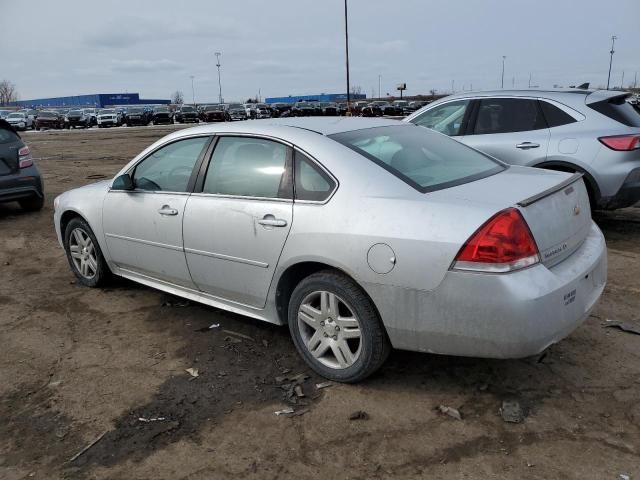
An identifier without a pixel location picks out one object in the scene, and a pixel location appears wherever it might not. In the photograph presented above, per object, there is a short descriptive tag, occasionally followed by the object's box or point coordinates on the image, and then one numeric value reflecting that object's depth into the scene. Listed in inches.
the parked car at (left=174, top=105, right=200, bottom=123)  1874.1
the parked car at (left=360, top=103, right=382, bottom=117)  1761.8
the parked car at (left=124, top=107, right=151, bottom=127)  1843.0
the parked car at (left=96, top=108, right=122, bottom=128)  1846.7
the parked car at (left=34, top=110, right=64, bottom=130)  1782.5
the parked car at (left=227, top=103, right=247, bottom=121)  1816.7
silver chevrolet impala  106.6
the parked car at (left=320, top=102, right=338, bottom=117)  1796.0
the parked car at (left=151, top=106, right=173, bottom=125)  1891.0
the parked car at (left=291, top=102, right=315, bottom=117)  1764.5
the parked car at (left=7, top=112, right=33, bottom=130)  1758.1
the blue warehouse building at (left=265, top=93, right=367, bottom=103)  4281.5
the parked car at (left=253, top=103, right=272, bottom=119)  1932.8
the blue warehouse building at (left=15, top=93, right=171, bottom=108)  4534.9
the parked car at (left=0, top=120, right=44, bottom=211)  319.9
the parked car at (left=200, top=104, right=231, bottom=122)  1774.1
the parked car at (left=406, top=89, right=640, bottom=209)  226.1
